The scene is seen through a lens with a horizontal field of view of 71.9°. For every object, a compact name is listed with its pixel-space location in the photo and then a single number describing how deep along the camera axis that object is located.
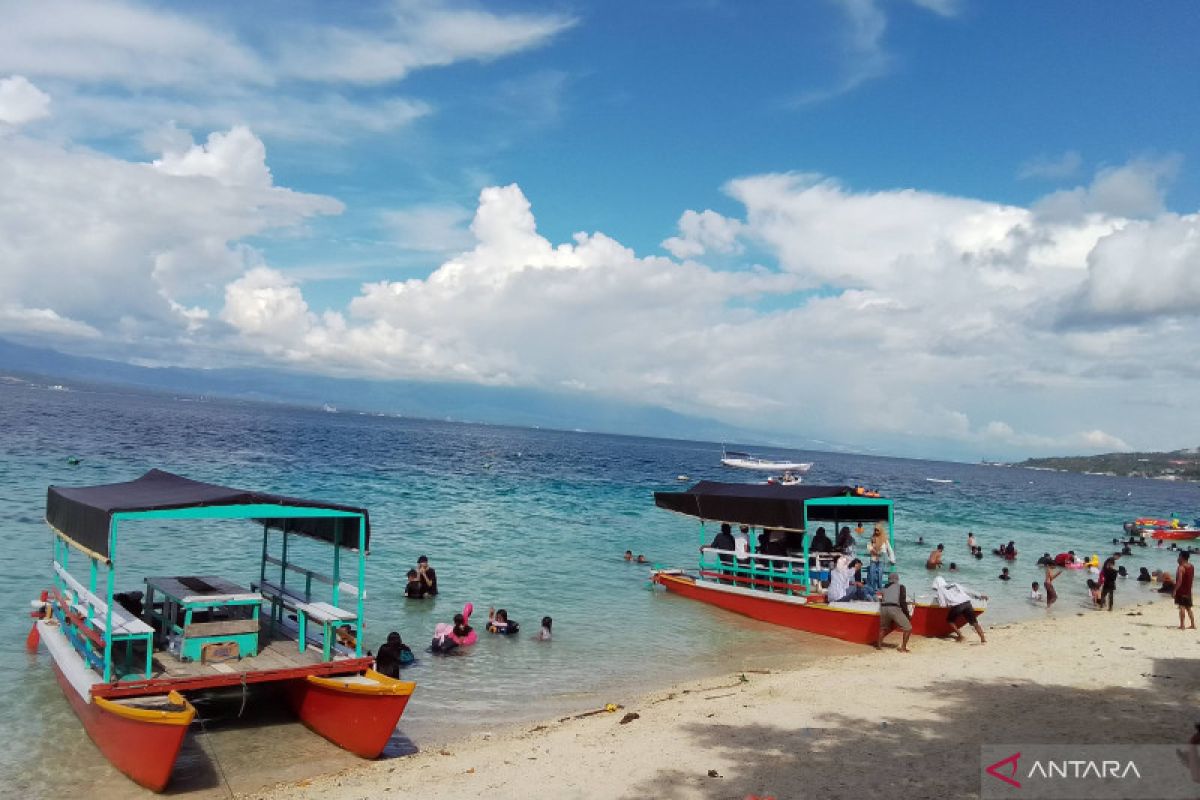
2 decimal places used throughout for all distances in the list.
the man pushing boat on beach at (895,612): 16.66
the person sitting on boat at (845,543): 21.17
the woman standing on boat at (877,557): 18.89
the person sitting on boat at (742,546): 21.70
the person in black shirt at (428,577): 20.70
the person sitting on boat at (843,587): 18.42
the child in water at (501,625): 17.58
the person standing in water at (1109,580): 23.33
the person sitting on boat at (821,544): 21.53
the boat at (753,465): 122.88
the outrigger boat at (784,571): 17.81
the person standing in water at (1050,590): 24.53
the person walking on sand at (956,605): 17.22
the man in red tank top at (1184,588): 17.80
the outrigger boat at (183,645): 9.87
